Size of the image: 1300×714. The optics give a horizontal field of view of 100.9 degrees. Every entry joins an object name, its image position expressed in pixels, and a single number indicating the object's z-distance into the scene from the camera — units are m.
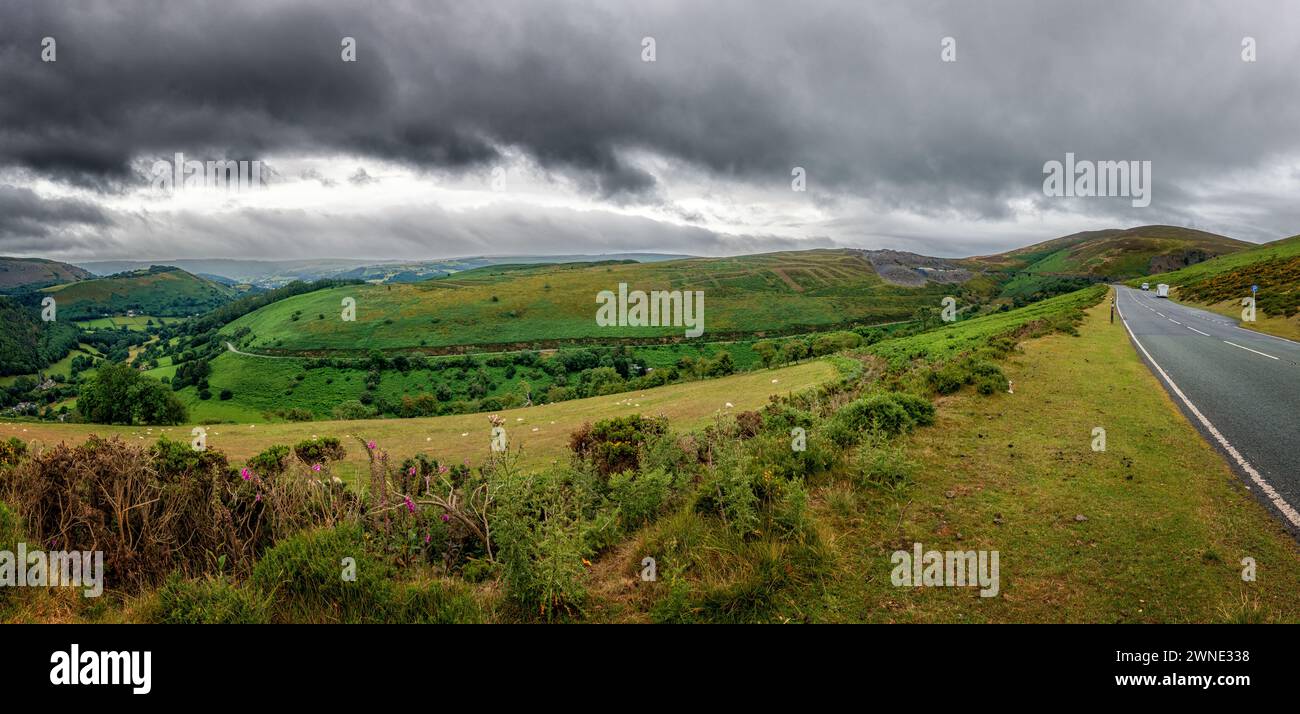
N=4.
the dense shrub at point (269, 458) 12.94
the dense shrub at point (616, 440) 16.19
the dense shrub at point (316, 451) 19.28
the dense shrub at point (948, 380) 15.26
